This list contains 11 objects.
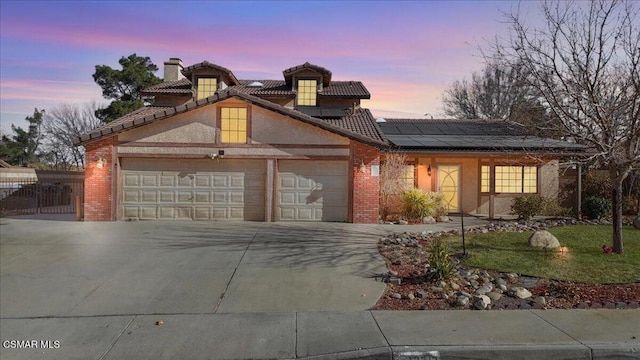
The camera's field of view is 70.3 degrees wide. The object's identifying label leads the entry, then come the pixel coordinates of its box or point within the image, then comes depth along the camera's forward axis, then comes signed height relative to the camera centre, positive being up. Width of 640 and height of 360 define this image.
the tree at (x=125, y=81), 32.45 +7.30
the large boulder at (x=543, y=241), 9.64 -1.23
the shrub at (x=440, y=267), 7.48 -1.40
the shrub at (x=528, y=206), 15.79 -0.80
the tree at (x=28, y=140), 47.13 +3.98
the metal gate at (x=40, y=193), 18.36 -0.69
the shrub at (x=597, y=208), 15.70 -0.83
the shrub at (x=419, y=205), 14.95 -0.76
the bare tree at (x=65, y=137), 46.31 +4.29
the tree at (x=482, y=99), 32.97 +6.52
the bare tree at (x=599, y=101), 8.50 +1.62
